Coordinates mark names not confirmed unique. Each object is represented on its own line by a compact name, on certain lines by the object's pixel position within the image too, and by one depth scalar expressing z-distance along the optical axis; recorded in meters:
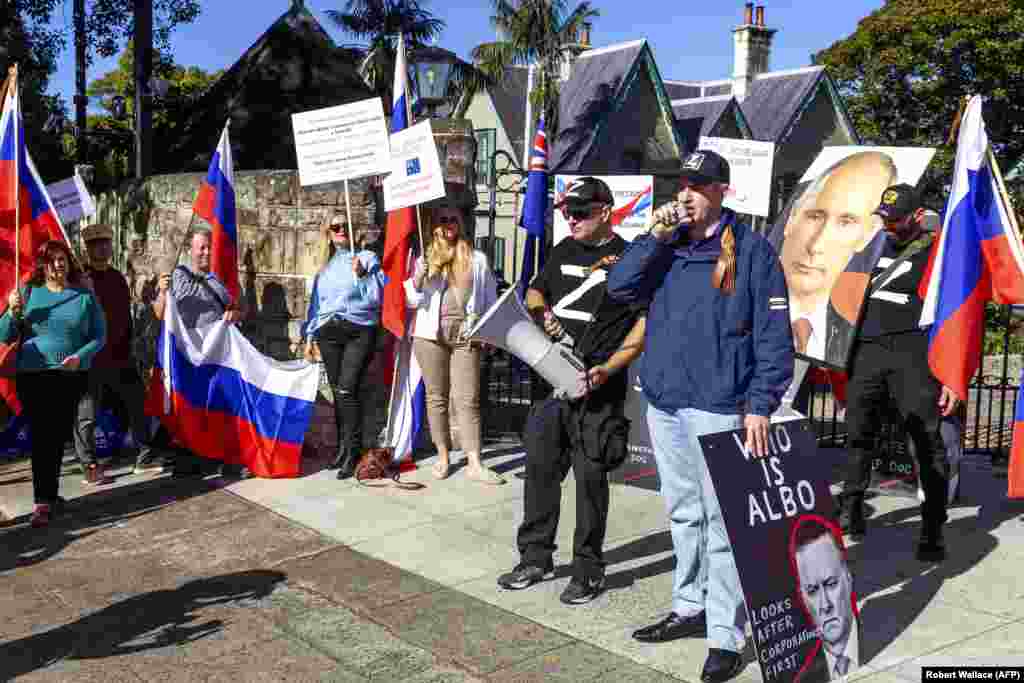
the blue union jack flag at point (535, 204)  8.44
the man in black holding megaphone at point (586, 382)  5.38
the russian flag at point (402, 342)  8.35
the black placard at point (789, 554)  4.21
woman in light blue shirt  8.11
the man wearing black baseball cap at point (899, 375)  5.99
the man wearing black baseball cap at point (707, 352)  4.47
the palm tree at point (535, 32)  40.19
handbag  7.98
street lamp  11.23
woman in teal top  7.27
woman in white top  7.89
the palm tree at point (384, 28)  41.44
